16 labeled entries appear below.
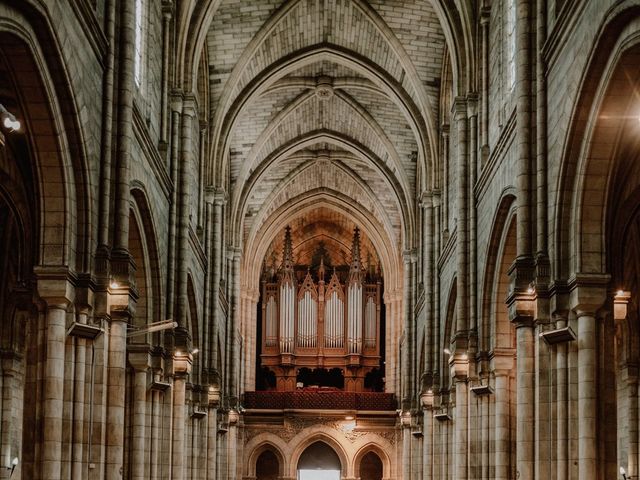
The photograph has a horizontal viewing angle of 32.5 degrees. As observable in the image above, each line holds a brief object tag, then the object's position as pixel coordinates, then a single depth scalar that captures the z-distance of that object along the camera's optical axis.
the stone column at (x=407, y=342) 44.41
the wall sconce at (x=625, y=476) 27.59
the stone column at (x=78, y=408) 17.68
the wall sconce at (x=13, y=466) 27.02
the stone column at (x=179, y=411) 27.69
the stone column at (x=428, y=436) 37.25
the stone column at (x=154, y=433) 26.12
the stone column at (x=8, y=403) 27.61
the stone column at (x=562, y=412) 17.80
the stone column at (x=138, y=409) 24.42
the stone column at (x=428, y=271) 36.78
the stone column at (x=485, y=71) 28.03
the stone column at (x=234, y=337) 45.69
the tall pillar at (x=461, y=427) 28.34
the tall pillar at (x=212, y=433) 37.66
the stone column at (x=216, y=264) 37.25
